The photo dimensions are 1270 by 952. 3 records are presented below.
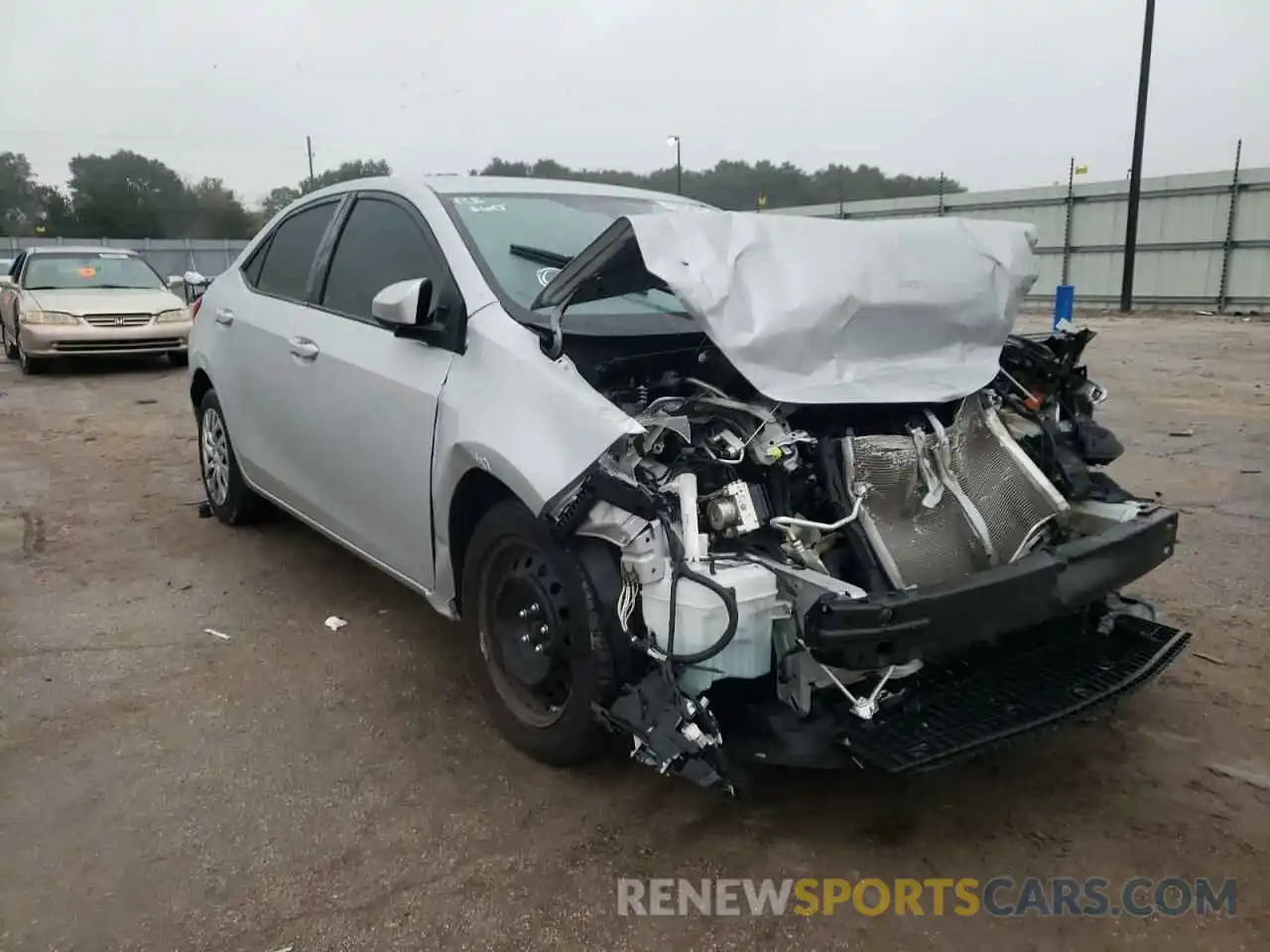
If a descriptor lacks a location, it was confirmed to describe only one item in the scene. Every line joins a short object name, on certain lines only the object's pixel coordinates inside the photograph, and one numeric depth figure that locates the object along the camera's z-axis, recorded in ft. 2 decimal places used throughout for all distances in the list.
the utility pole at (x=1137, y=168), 70.64
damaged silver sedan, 8.34
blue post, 25.35
